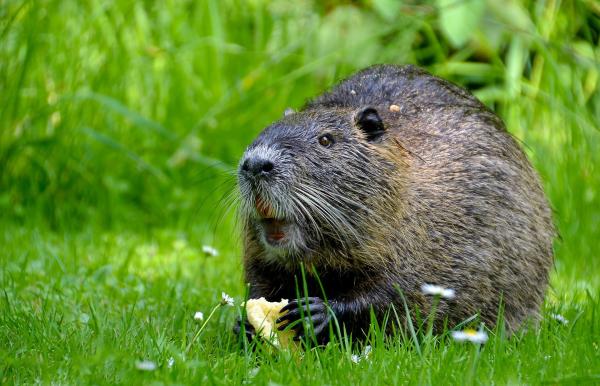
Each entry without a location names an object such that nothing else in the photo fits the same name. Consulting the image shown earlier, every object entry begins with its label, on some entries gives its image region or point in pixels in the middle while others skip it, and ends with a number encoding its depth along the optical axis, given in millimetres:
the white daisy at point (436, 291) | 6098
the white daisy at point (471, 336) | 5484
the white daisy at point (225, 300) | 6641
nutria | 6855
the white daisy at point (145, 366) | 5109
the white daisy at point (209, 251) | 8297
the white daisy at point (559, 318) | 7297
